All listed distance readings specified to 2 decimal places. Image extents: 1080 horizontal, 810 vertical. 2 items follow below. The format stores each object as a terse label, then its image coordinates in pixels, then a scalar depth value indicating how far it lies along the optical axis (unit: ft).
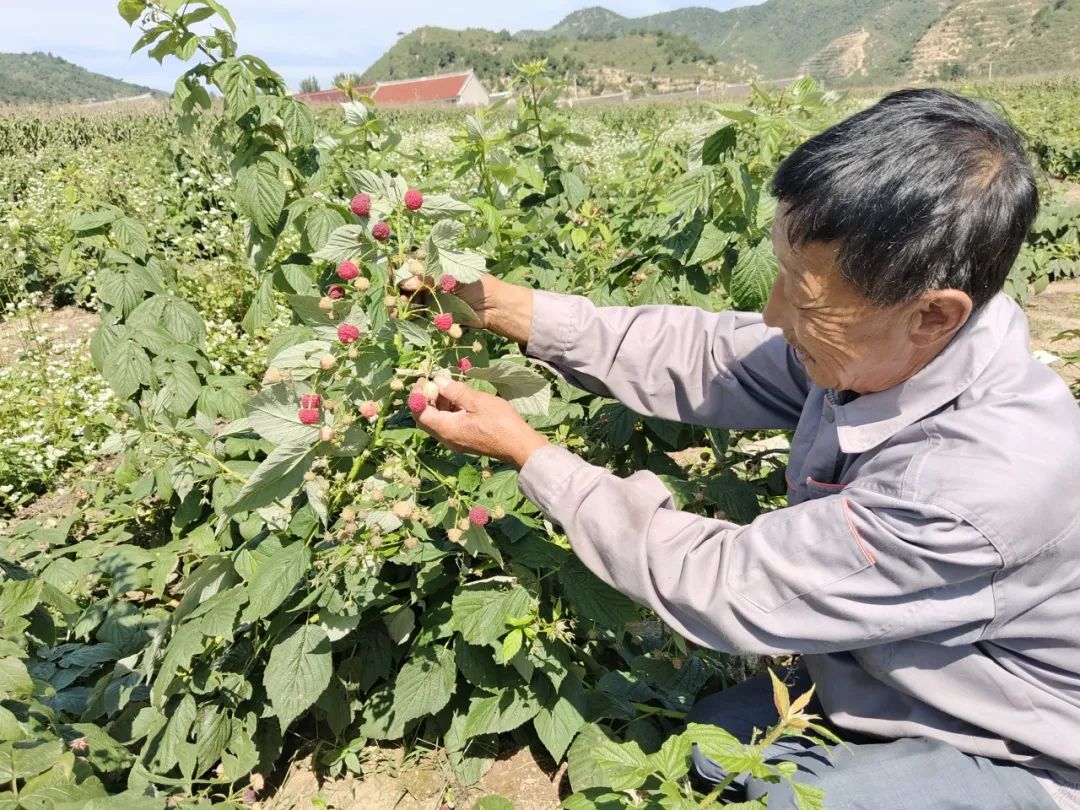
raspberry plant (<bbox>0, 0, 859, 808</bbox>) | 4.63
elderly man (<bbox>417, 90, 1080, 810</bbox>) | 3.88
